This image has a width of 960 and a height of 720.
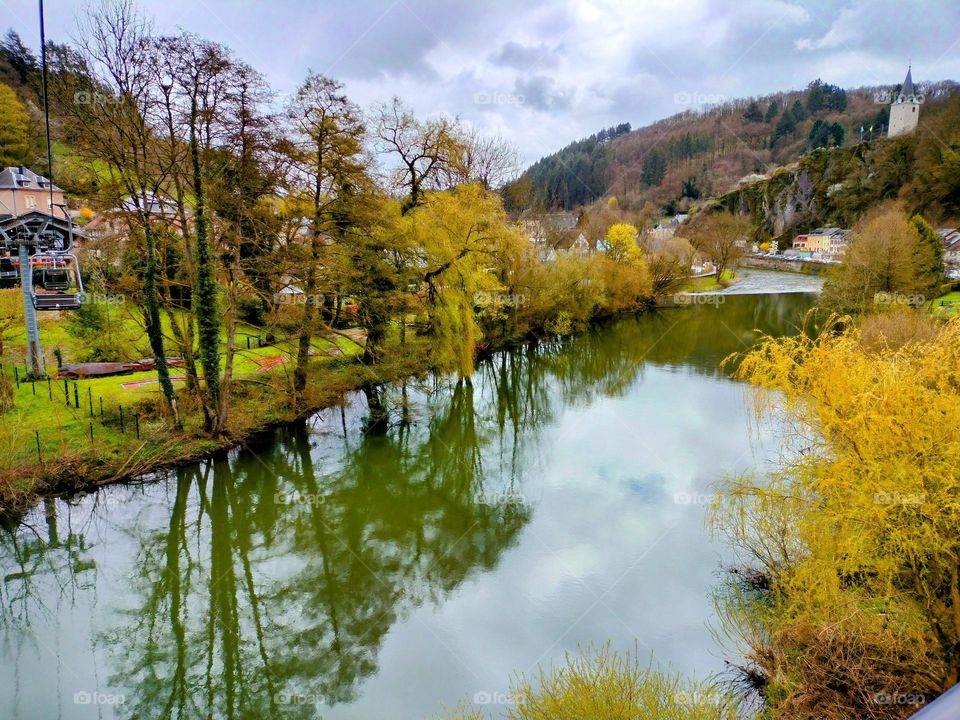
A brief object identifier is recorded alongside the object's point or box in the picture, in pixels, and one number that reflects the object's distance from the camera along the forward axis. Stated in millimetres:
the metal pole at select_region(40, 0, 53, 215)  7447
